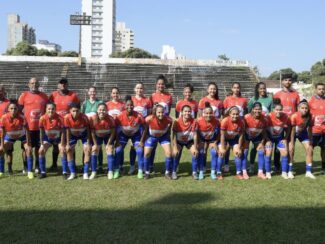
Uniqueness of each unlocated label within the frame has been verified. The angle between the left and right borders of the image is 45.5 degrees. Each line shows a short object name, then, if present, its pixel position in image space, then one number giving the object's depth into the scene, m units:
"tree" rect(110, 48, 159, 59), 66.31
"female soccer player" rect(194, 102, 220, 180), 6.67
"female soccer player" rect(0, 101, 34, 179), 6.70
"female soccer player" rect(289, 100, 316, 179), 6.67
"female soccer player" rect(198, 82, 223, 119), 7.17
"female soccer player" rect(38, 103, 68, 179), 6.64
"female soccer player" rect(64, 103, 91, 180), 6.58
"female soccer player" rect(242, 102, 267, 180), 6.65
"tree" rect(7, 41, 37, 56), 55.84
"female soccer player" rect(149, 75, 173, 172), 7.25
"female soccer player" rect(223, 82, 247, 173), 7.18
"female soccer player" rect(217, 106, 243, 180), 6.63
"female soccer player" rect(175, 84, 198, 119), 7.20
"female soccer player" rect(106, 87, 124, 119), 7.18
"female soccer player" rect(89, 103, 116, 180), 6.64
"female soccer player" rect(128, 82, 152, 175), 7.21
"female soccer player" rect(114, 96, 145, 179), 6.76
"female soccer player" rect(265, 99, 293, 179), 6.66
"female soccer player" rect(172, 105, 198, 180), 6.63
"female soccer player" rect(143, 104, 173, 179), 6.72
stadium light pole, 43.59
